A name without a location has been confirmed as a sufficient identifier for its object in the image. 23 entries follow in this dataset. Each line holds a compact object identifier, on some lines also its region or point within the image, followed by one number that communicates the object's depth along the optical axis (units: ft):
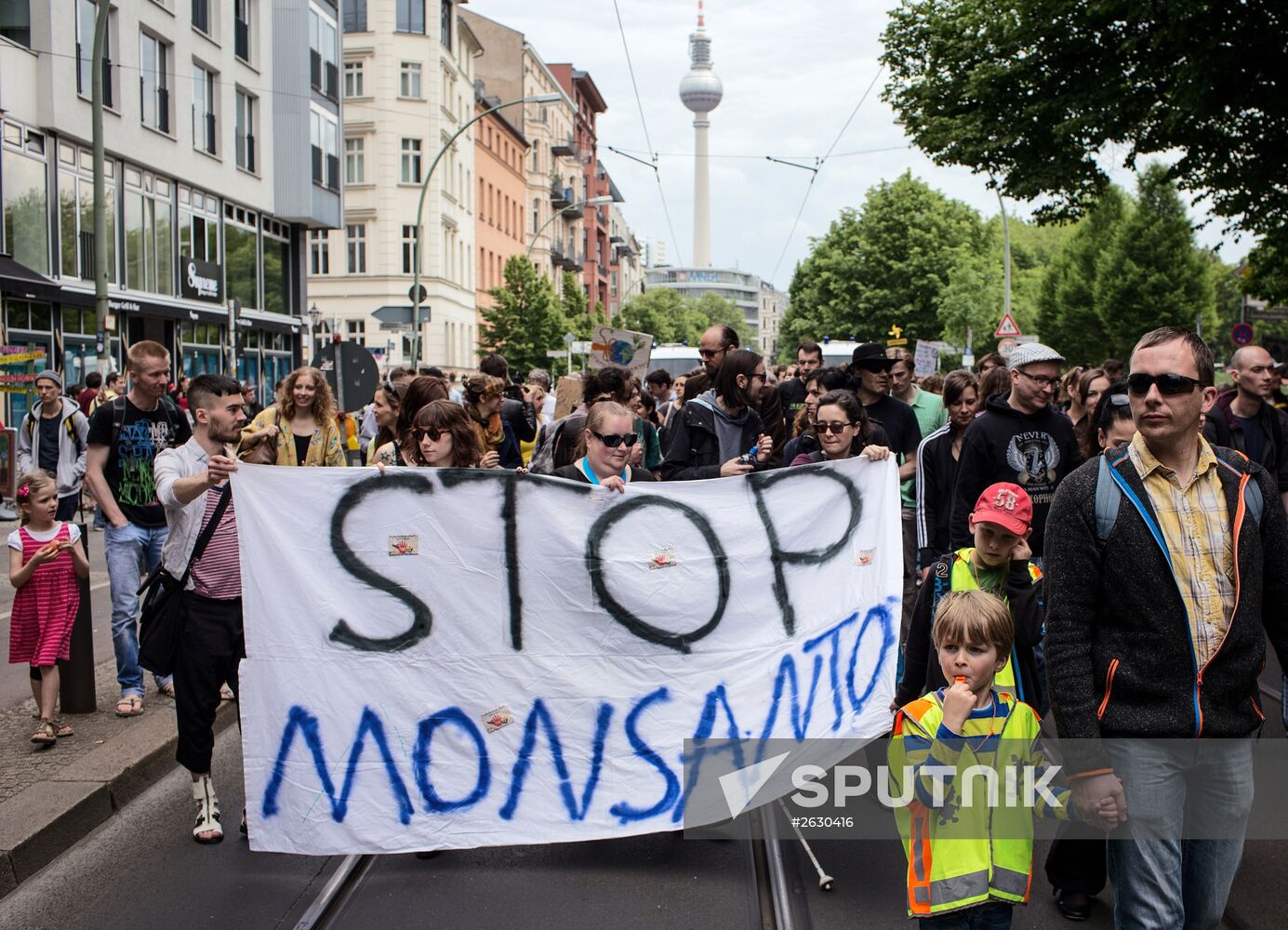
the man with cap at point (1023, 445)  20.48
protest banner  16.30
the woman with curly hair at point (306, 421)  22.93
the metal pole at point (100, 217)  63.57
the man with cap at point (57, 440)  40.04
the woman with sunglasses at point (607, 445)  17.75
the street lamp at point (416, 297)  99.09
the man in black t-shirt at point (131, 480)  22.82
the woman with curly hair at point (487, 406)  29.53
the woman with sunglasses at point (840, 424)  20.40
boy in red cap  14.47
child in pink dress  21.72
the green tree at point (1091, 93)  50.11
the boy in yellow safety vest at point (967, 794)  11.79
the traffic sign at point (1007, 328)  111.14
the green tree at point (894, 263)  211.61
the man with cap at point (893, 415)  24.47
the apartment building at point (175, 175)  72.28
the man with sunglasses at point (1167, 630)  10.69
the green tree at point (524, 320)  155.94
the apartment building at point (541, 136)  254.27
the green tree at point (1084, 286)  223.71
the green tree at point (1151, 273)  209.26
